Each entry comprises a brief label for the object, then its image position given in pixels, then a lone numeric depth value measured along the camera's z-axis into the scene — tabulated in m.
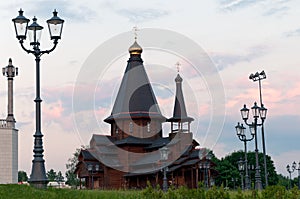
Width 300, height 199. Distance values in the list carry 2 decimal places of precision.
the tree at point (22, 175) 105.89
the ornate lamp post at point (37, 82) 19.48
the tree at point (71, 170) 99.38
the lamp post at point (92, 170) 60.46
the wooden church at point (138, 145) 59.81
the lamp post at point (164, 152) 46.01
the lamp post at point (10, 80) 53.20
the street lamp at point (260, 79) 32.74
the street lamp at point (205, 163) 56.25
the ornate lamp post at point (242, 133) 34.39
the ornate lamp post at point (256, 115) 31.75
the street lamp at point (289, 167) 65.41
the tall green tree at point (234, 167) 92.81
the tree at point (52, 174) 115.14
